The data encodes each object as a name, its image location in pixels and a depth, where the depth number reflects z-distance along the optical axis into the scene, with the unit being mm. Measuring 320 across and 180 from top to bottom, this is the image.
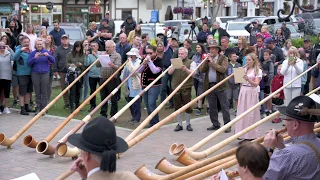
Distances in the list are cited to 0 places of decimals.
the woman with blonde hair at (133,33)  20812
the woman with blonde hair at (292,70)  13664
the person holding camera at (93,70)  15664
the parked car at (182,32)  30191
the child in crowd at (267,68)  14781
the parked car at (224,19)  41269
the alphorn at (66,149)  10328
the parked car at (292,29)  29394
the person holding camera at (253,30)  22797
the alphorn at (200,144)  9573
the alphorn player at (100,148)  4215
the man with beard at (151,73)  13031
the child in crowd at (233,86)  14672
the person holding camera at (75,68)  15566
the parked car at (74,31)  24438
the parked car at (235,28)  32594
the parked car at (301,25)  32250
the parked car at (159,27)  29588
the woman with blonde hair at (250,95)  11953
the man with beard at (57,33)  20984
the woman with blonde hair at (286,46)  17516
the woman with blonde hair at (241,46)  16033
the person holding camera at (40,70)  14570
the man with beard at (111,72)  14250
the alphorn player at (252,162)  4738
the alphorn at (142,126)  9980
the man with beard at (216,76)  12633
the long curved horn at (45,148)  10570
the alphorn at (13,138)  11398
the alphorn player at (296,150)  5277
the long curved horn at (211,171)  7023
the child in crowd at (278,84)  14566
